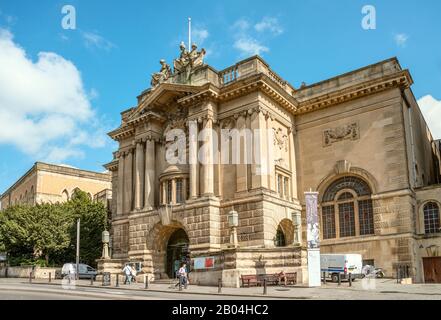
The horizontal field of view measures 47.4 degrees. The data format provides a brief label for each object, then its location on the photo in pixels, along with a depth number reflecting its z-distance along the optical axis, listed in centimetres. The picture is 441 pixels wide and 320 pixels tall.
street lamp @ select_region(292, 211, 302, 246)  3048
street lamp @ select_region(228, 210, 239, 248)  3072
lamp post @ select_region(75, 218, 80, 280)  4141
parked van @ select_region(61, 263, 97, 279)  4328
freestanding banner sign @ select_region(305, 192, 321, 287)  2717
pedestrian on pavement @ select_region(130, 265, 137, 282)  3597
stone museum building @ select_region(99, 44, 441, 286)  3394
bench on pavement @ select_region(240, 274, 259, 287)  2922
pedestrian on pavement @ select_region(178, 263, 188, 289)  2869
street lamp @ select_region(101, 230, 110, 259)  3850
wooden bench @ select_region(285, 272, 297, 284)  2934
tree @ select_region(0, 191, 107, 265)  4891
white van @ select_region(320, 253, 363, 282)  3238
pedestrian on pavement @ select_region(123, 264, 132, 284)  3422
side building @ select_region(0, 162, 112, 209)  7331
